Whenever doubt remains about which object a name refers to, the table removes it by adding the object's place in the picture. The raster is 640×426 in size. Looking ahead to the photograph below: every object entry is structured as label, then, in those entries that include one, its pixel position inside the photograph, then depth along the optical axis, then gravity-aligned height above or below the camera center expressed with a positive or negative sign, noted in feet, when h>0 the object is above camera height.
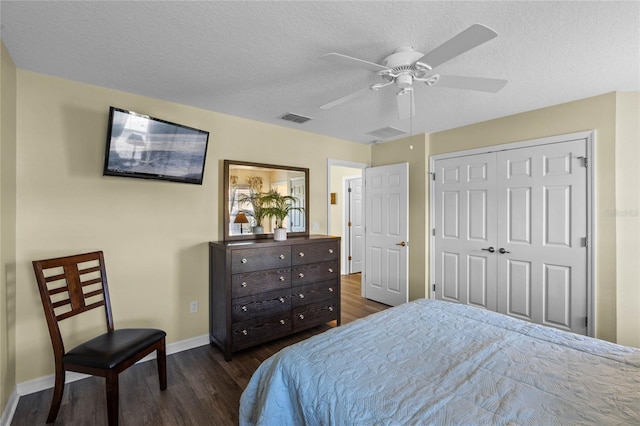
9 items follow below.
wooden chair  5.93 -2.95
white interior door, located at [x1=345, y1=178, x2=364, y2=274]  20.07 -0.74
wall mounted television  7.87 +1.87
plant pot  10.63 -0.79
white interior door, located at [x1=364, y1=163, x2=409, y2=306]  13.80 -1.05
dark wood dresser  9.18 -2.63
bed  3.70 -2.47
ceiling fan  4.82 +2.71
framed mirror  10.64 +0.64
